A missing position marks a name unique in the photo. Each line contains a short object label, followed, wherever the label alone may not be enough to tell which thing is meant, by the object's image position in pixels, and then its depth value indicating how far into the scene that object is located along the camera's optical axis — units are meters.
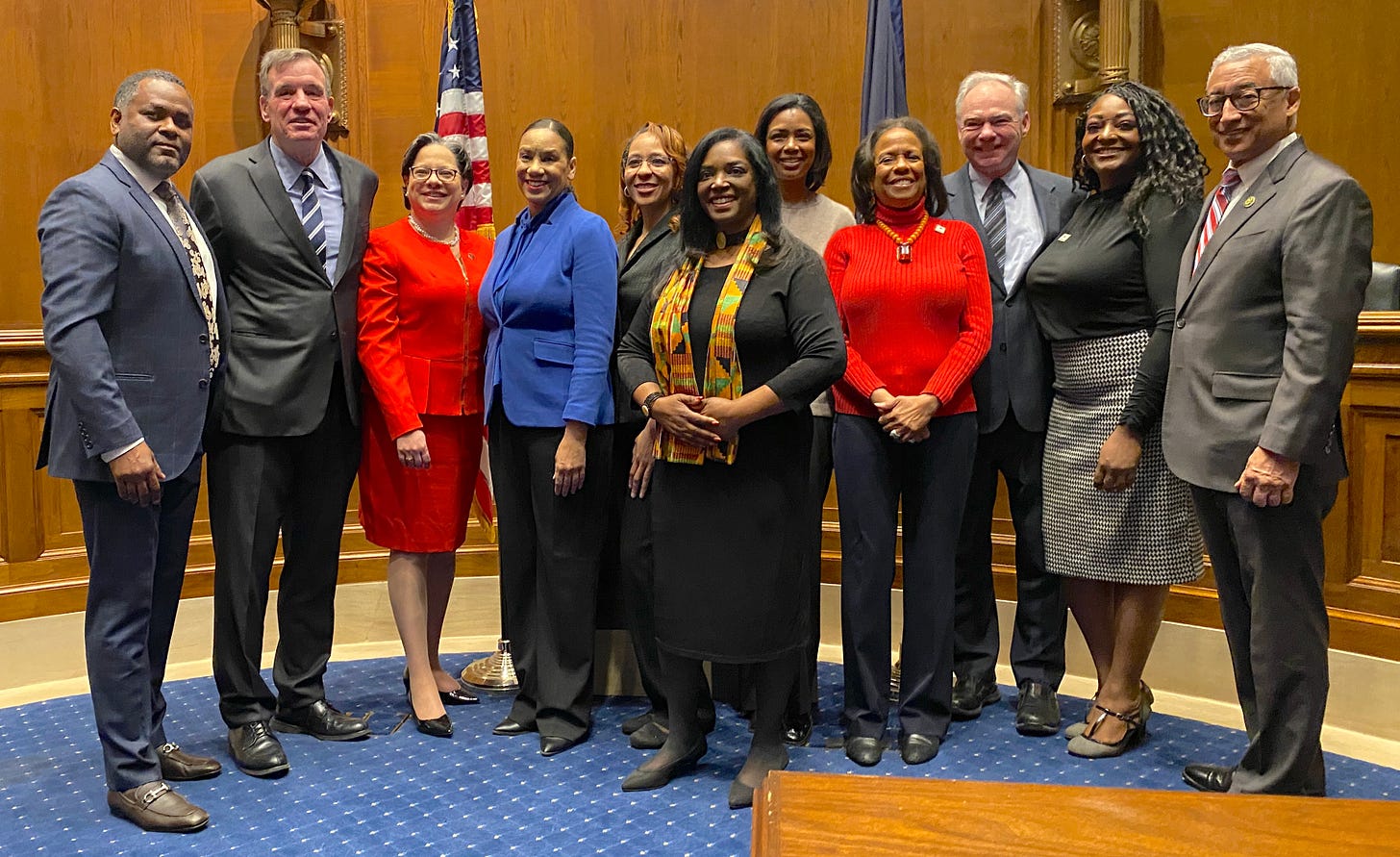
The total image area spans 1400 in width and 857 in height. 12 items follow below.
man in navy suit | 2.47
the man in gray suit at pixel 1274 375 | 2.29
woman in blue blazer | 3.05
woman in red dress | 3.11
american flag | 3.93
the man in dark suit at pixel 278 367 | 2.95
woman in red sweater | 2.97
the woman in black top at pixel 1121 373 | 2.93
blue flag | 4.00
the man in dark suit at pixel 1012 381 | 3.20
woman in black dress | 2.66
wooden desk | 0.76
